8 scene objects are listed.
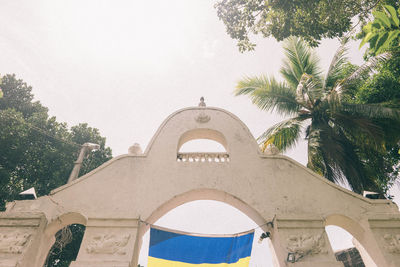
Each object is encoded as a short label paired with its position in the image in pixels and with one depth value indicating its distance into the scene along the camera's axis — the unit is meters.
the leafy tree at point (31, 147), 12.66
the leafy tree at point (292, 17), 7.69
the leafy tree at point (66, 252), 12.78
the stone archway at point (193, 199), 5.54
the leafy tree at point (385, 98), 9.11
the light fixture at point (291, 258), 5.37
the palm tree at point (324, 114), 8.91
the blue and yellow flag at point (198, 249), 5.94
